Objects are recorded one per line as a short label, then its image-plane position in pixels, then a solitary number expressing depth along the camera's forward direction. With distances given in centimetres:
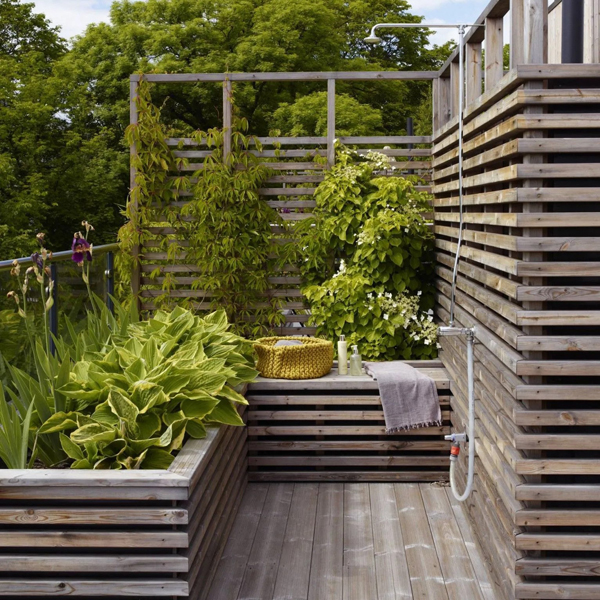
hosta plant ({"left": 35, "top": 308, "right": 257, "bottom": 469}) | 309
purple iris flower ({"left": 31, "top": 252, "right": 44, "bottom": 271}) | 343
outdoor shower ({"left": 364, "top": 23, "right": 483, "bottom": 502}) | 343
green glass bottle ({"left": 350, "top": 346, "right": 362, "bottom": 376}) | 486
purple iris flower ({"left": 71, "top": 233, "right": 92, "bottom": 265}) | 383
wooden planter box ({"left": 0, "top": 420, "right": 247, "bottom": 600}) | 279
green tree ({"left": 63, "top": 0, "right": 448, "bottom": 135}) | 1922
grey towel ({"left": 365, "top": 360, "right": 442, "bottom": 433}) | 460
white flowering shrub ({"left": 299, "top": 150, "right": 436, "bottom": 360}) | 525
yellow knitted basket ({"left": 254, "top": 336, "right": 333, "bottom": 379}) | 476
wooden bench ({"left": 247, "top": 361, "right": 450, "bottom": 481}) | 466
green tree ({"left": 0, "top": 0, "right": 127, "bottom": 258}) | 1838
